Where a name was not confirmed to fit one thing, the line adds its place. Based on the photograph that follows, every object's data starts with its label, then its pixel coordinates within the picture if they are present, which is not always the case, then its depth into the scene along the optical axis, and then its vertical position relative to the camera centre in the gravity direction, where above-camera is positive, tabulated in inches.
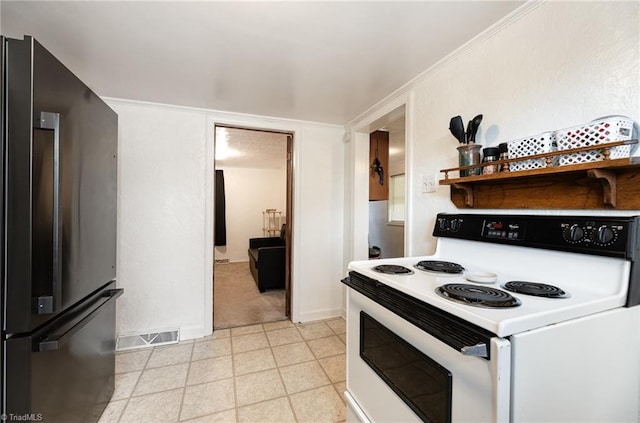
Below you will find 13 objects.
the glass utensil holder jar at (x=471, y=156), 54.0 +11.5
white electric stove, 26.1 -13.6
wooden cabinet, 121.2 +22.0
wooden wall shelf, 34.9 +4.1
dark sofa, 153.9 -33.7
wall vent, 92.1 -46.3
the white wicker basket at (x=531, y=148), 41.8 +10.5
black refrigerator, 37.4 -3.6
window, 184.7 +9.3
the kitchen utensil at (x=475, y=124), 54.5 +18.2
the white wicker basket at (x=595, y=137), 34.3 +10.4
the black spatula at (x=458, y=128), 57.1 +18.1
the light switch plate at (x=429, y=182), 68.9 +7.7
